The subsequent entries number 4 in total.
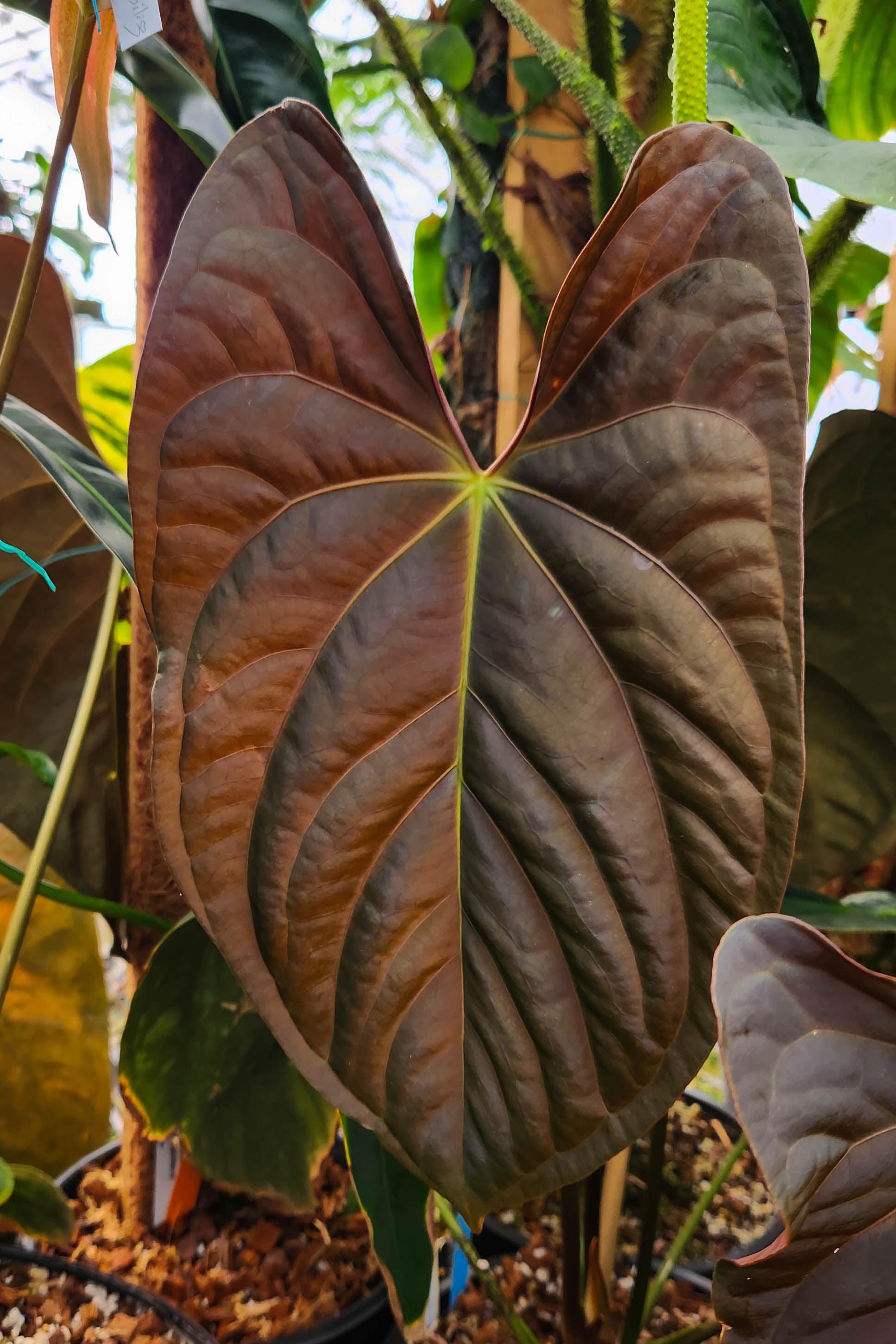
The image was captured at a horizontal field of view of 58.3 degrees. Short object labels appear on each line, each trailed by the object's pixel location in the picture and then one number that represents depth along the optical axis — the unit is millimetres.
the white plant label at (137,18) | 445
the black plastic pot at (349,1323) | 659
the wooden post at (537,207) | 950
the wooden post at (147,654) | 714
